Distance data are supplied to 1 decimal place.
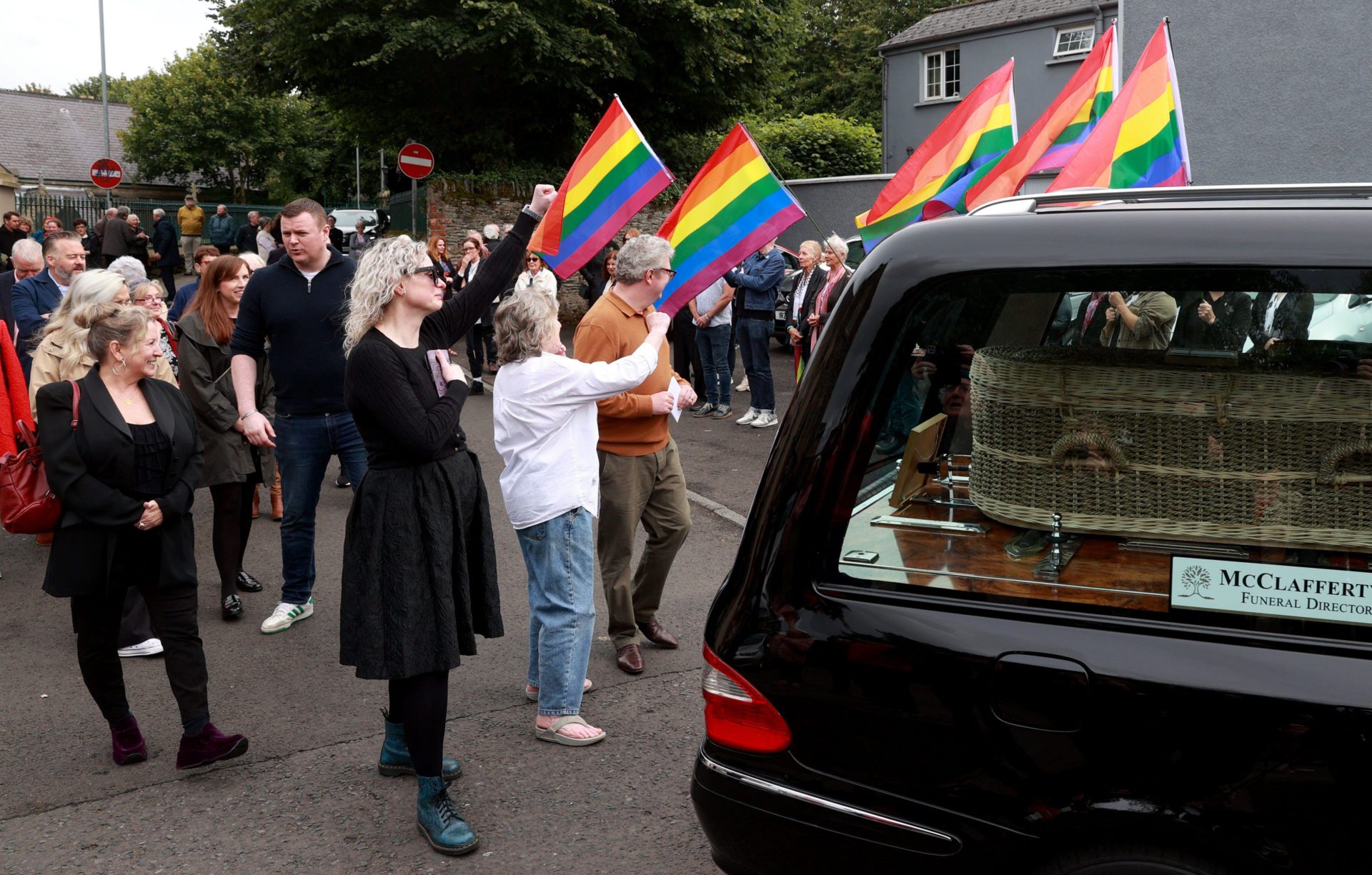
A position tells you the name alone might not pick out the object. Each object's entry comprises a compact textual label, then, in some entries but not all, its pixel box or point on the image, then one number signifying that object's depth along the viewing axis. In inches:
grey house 589.0
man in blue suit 304.3
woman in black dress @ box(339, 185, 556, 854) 146.2
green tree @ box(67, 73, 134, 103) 3639.3
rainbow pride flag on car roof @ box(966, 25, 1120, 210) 327.6
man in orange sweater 199.5
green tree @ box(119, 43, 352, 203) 2237.9
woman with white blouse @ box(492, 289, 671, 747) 171.0
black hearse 87.2
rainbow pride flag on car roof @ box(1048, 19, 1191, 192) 306.0
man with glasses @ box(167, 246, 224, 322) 354.9
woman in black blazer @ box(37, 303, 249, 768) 167.7
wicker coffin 91.8
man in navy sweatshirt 220.8
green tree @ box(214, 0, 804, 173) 892.0
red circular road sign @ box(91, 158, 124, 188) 1029.8
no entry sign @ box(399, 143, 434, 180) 815.7
